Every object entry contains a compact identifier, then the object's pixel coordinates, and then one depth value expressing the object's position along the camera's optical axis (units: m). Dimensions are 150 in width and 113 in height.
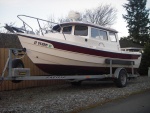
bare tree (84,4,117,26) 27.91
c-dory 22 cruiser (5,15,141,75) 5.96
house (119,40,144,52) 22.46
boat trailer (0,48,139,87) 5.14
